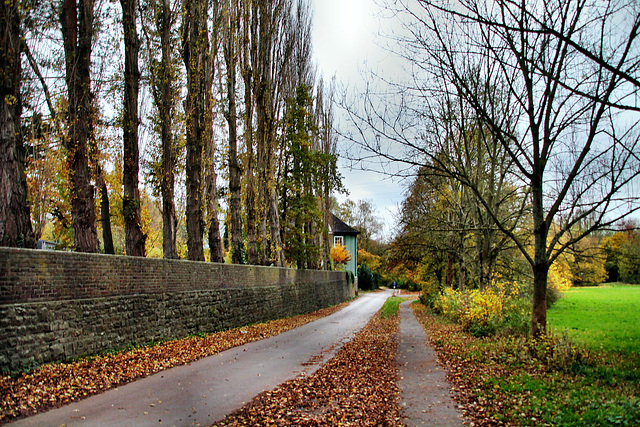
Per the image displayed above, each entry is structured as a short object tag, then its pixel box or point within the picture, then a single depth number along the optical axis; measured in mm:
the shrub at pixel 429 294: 25047
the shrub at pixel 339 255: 48925
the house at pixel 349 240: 55250
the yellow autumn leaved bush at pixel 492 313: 12178
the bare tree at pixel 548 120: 7531
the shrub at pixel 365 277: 61656
